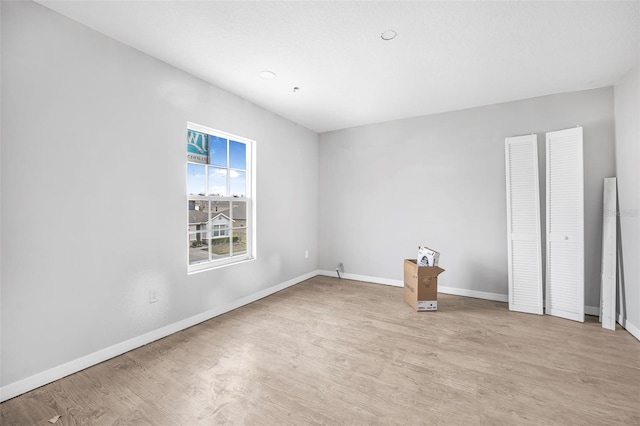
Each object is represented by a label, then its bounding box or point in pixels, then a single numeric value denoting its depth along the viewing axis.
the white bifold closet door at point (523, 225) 3.21
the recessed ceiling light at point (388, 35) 2.16
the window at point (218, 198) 3.01
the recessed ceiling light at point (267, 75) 2.81
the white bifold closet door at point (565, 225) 2.95
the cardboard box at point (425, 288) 3.28
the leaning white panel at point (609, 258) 2.79
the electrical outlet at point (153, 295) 2.49
